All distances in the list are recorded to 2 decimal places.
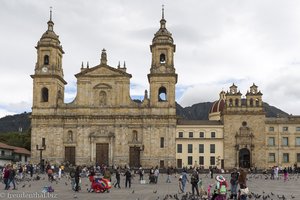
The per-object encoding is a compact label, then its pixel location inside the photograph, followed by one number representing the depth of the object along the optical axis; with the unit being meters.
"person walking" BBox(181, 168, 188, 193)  28.66
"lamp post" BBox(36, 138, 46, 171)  67.53
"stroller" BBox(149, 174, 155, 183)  38.91
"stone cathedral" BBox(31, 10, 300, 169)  70.12
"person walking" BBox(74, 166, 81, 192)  28.52
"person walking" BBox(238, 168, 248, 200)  20.28
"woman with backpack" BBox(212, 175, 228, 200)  17.59
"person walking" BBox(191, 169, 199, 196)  25.98
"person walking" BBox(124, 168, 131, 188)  33.00
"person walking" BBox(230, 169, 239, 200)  23.66
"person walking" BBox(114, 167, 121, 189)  32.88
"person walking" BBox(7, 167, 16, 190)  28.77
